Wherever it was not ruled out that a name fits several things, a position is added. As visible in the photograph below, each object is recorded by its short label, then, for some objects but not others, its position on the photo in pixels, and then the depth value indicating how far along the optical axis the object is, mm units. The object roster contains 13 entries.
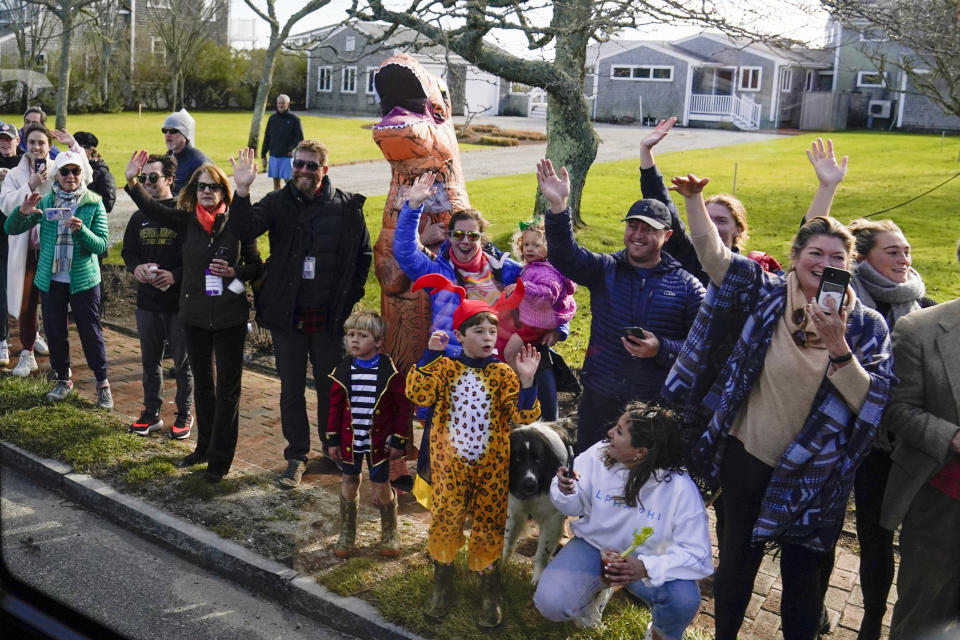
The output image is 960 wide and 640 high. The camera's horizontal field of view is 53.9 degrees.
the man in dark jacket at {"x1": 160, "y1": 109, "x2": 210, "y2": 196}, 7598
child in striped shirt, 4945
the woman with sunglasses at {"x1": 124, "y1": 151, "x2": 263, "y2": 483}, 5738
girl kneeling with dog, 3801
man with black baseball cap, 4410
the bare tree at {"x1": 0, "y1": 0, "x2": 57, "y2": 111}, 32250
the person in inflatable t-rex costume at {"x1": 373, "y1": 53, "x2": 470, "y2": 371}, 5855
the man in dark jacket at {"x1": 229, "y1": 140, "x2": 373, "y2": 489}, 5695
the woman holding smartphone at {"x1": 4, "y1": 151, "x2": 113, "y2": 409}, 6781
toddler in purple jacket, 5102
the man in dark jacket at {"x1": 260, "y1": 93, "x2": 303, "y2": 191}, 15531
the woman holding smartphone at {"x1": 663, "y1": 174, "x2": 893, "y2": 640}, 3572
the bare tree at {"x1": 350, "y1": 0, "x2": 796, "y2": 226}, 7988
